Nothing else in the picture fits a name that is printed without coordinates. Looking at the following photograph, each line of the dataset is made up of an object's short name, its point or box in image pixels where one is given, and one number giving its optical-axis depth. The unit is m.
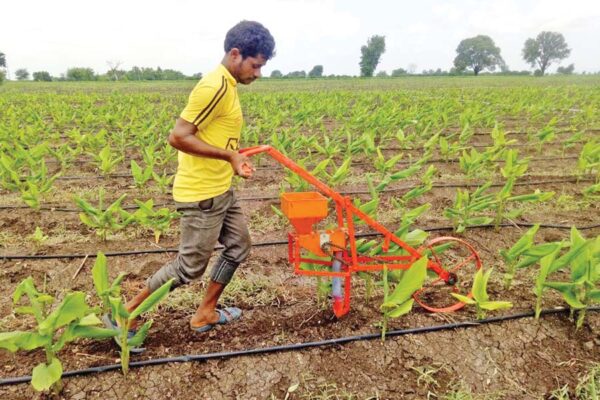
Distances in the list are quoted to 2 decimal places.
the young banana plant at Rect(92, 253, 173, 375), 1.96
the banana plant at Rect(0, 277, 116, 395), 1.75
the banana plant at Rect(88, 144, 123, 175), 5.17
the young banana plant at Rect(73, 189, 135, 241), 3.45
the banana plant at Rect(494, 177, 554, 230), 3.51
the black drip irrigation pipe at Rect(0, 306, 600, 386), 2.13
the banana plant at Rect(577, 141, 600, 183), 5.07
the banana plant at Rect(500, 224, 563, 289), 2.51
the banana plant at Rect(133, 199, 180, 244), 3.52
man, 2.04
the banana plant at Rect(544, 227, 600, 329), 2.29
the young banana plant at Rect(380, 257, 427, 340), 2.21
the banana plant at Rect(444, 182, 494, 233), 3.58
